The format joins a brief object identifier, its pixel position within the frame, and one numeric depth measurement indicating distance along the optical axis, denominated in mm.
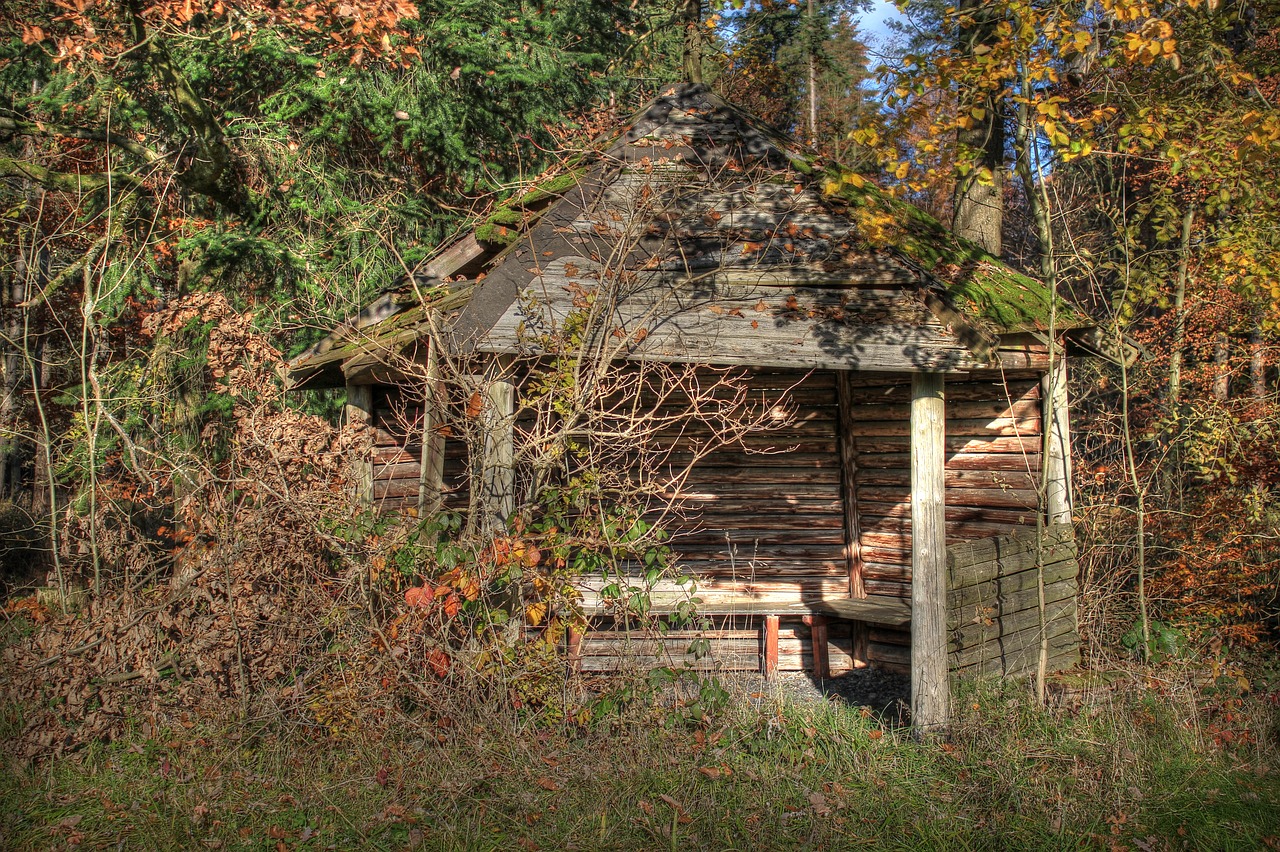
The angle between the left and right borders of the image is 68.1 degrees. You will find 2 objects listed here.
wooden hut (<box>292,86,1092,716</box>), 6301
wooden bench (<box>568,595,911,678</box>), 8400
